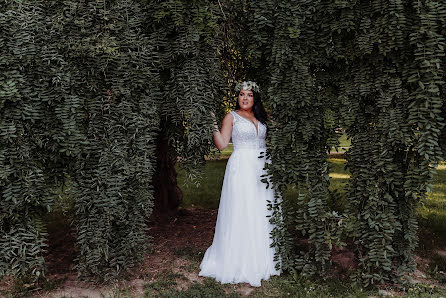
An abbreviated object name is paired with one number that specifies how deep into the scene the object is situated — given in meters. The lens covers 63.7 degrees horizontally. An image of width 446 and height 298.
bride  4.01
